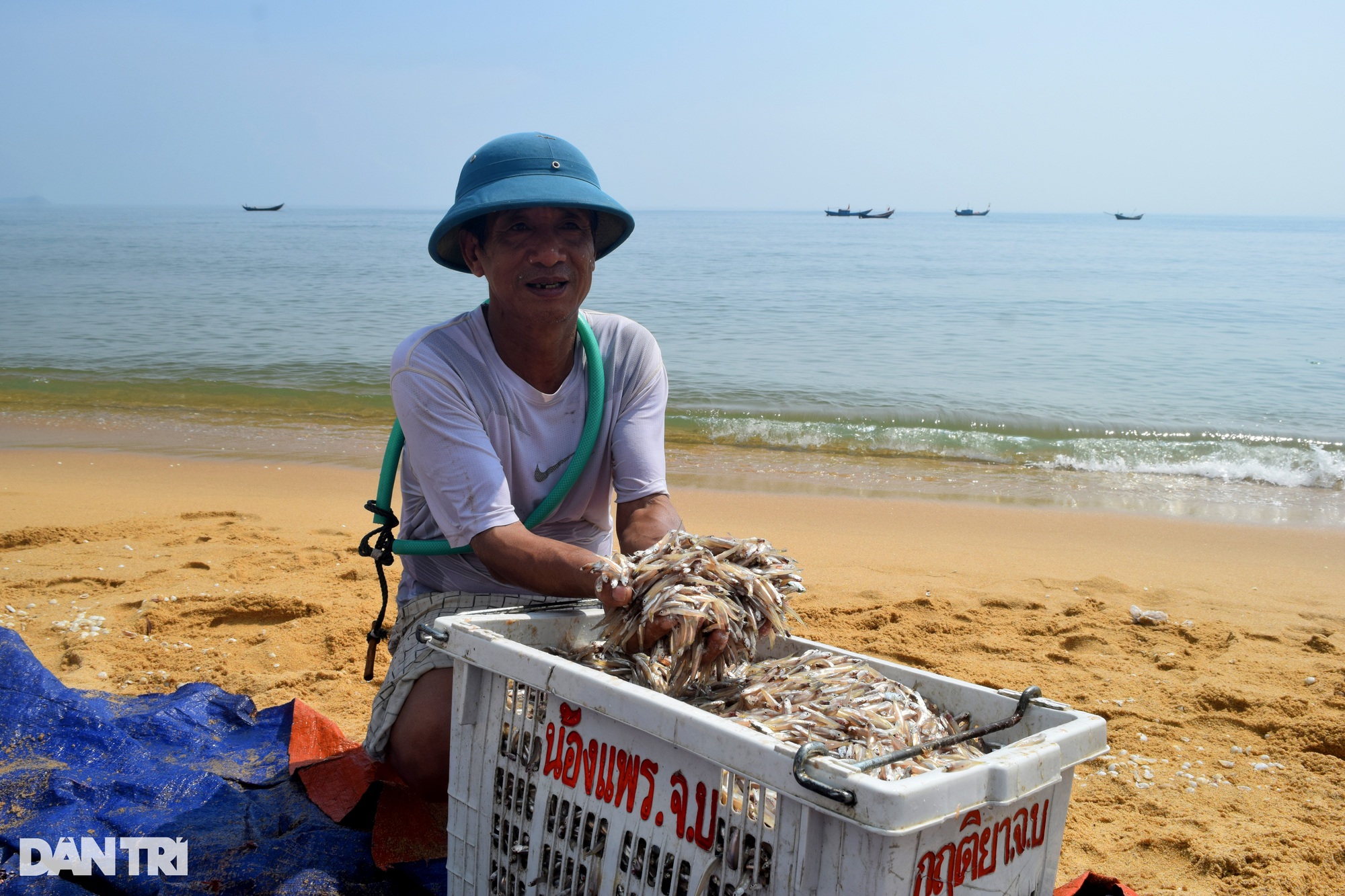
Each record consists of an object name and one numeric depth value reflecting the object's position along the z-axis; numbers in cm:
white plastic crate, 149
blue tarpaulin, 238
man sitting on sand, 249
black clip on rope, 272
